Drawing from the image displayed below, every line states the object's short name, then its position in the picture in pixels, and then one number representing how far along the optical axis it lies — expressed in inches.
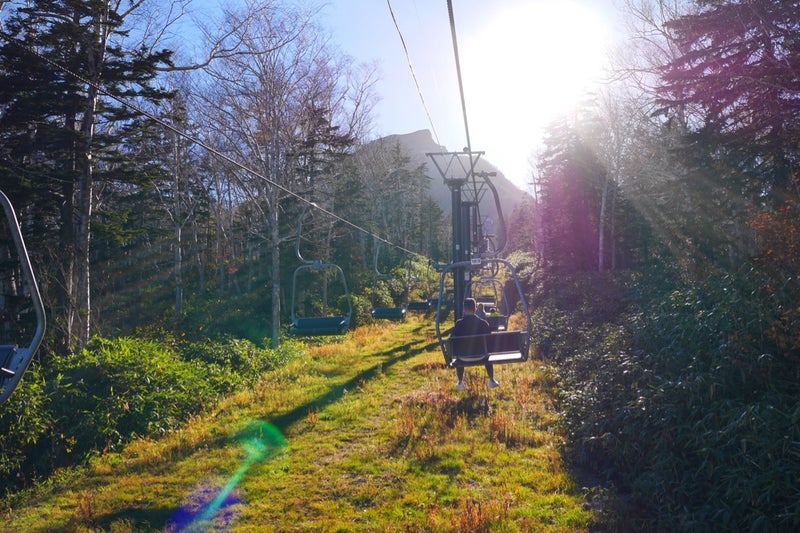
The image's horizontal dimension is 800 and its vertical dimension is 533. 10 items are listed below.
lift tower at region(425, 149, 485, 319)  549.6
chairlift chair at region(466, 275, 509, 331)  444.7
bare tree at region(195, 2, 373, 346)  749.3
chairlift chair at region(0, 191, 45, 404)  131.8
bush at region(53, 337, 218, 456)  380.5
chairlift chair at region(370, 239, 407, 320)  602.2
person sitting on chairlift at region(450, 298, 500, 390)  377.4
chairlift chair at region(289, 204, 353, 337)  410.6
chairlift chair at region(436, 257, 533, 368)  351.9
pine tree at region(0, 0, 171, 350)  545.3
